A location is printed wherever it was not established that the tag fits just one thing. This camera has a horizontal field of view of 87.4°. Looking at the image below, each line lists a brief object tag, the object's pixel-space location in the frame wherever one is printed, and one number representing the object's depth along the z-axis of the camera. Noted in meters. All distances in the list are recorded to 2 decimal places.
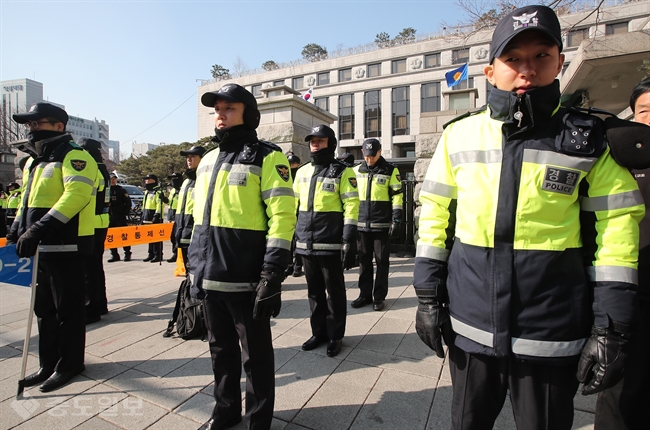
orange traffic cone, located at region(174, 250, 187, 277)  7.04
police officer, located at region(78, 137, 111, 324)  4.52
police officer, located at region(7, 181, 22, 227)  10.09
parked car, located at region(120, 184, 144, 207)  21.73
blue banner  3.13
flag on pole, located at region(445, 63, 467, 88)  9.88
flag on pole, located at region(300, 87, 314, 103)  11.68
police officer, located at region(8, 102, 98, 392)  3.06
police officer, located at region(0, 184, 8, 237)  12.46
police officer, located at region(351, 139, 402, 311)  5.05
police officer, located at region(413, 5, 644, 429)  1.39
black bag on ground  3.78
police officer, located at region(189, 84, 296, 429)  2.26
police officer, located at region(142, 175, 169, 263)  9.78
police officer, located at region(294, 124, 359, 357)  3.65
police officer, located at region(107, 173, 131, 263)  8.56
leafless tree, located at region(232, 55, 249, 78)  52.78
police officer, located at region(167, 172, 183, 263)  7.36
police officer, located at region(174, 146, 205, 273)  4.45
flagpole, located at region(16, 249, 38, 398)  2.81
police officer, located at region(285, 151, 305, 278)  6.69
